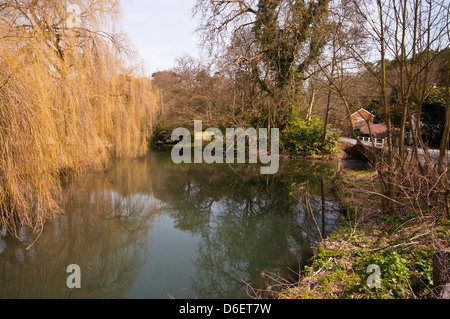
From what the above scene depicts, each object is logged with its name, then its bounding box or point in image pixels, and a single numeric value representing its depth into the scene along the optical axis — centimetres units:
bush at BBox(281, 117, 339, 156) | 1432
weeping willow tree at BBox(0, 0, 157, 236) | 348
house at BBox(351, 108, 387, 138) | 1981
